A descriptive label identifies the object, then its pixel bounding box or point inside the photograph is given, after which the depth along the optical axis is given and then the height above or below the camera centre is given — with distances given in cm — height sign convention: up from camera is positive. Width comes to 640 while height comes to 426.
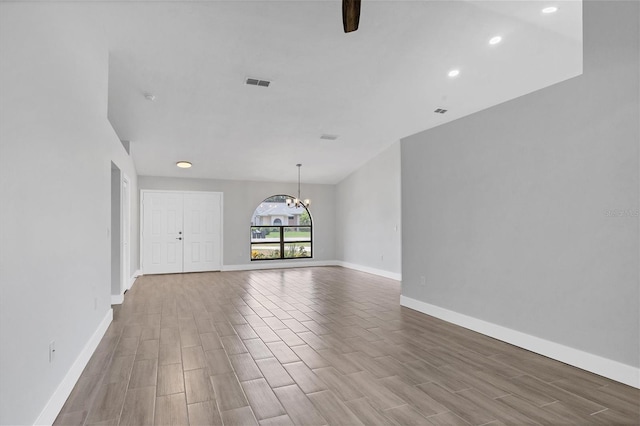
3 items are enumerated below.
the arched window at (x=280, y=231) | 998 -23
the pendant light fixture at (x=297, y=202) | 862 +51
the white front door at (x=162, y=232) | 862 -21
